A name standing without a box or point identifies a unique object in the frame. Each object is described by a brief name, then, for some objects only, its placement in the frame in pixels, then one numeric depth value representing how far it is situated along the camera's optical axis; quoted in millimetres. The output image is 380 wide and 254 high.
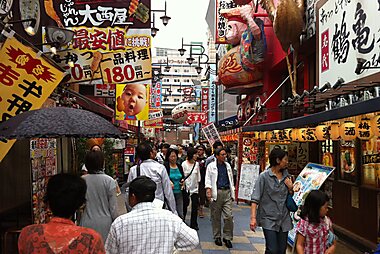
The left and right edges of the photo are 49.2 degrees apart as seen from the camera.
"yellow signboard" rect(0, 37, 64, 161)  5121
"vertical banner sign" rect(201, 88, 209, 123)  41750
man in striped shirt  3410
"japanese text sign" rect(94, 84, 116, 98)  16328
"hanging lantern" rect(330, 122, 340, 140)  8602
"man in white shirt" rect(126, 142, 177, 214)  6453
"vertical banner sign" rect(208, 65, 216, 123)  40656
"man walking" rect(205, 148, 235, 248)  8766
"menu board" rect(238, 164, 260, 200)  12819
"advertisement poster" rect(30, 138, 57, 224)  6926
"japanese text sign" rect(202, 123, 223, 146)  20528
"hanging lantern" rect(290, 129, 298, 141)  11327
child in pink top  4711
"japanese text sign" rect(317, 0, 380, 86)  7402
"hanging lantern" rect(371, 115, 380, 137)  6931
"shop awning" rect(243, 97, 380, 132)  4910
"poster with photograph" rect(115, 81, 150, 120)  13898
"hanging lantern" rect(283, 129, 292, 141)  11925
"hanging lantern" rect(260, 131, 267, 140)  14347
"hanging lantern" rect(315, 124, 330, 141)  9180
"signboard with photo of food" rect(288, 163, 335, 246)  7393
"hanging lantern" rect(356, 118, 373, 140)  7356
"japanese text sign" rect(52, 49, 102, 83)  9062
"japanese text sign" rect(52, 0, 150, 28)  9102
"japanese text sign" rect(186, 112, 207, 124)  36125
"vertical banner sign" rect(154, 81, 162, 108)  37831
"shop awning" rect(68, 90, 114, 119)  11883
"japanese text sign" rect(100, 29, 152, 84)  9258
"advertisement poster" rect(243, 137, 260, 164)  16562
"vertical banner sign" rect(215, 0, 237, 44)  24219
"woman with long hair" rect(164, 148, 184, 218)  9112
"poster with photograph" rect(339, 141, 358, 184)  10117
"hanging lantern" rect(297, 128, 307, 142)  10641
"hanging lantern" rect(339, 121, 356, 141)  7963
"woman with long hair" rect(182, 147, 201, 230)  10258
